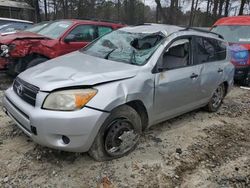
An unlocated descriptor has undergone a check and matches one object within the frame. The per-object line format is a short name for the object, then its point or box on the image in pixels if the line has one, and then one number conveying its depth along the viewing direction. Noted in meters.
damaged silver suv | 2.10
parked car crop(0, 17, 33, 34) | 6.31
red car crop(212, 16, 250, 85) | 5.35
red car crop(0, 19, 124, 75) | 4.18
